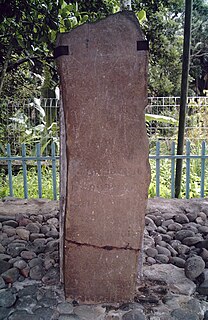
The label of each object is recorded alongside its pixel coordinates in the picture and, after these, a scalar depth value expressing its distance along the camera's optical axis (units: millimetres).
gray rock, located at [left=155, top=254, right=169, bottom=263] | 2339
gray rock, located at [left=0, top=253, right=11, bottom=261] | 2291
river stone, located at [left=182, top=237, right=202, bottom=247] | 2538
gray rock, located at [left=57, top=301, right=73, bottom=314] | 1828
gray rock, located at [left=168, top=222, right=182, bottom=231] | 2868
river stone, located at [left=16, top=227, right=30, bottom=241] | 2651
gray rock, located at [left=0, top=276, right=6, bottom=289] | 2036
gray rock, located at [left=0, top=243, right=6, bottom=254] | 2430
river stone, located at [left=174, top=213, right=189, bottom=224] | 3035
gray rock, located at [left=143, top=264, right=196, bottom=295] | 2029
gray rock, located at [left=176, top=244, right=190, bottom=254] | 2443
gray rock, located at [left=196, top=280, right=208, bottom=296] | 2014
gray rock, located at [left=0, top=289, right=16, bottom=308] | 1866
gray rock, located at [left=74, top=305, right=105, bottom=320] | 1790
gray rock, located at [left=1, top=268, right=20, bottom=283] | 2091
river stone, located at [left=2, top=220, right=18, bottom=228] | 2920
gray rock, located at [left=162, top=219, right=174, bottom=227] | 2959
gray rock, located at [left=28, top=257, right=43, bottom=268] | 2236
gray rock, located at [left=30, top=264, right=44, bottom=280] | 2135
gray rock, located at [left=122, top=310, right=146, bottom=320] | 1753
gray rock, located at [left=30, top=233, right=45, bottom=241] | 2629
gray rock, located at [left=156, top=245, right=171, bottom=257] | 2426
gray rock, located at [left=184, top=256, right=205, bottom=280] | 2129
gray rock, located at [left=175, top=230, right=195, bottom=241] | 2666
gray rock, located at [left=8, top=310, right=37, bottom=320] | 1764
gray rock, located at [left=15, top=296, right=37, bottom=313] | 1853
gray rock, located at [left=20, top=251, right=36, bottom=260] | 2314
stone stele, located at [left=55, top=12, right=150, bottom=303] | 1779
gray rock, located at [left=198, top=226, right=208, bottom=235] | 2786
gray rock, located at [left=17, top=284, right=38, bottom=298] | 1957
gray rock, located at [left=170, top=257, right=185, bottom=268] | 2283
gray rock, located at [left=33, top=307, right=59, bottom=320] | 1777
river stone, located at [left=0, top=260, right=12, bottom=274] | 2174
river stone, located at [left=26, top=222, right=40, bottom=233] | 2771
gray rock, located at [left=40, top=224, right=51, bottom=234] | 2777
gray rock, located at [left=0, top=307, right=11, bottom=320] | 1783
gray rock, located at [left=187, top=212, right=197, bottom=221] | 3102
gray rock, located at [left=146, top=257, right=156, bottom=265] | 2312
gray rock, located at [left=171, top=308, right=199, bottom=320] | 1770
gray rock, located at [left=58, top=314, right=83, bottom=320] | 1779
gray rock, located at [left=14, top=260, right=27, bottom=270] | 2195
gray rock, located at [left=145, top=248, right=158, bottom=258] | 2397
